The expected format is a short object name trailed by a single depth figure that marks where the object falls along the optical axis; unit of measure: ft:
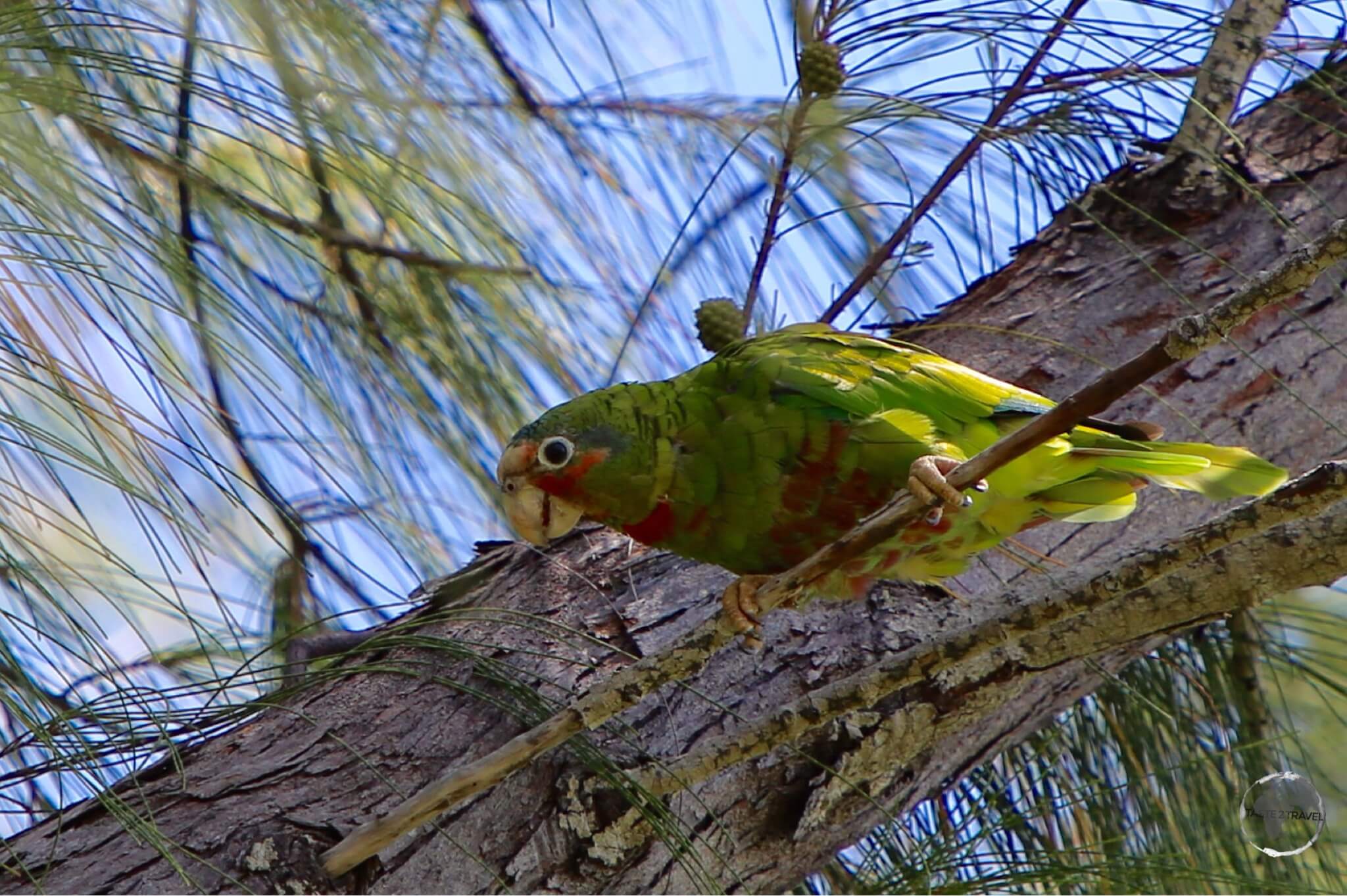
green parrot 20.31
